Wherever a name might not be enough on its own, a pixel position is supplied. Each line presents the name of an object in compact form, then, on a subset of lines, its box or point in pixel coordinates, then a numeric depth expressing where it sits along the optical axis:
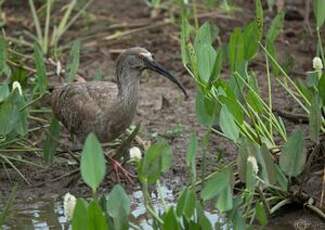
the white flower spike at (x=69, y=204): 10.80
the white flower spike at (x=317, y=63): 13.34
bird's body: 15.14
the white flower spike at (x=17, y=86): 14.37
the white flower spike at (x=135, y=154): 10.96
